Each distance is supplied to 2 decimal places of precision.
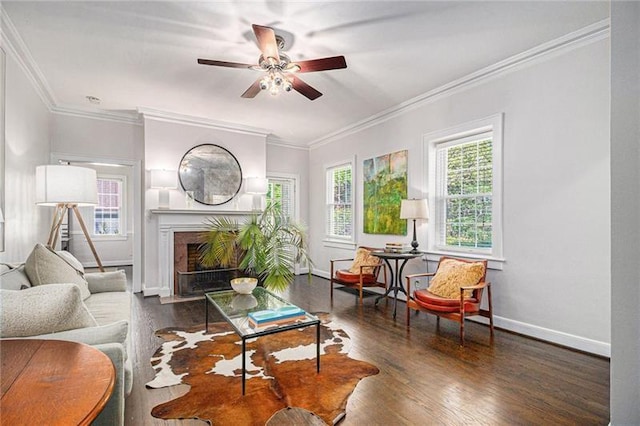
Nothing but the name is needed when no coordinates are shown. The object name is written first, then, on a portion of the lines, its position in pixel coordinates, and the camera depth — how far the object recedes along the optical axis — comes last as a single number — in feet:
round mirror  17.13
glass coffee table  7.50
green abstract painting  15.52
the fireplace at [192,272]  16.28
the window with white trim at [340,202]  19.43
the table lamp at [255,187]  18.57
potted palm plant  11.87
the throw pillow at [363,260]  15.47
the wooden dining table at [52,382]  2.64
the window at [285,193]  22.08
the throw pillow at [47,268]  7.68
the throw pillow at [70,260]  9.27
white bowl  10.15
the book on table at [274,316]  7.77
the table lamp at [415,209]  13.52
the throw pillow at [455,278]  10.89
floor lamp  10.80
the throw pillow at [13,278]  6.61
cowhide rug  6.58
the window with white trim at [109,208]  26.61
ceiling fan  8.46
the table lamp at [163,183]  15.90
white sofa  4.61
